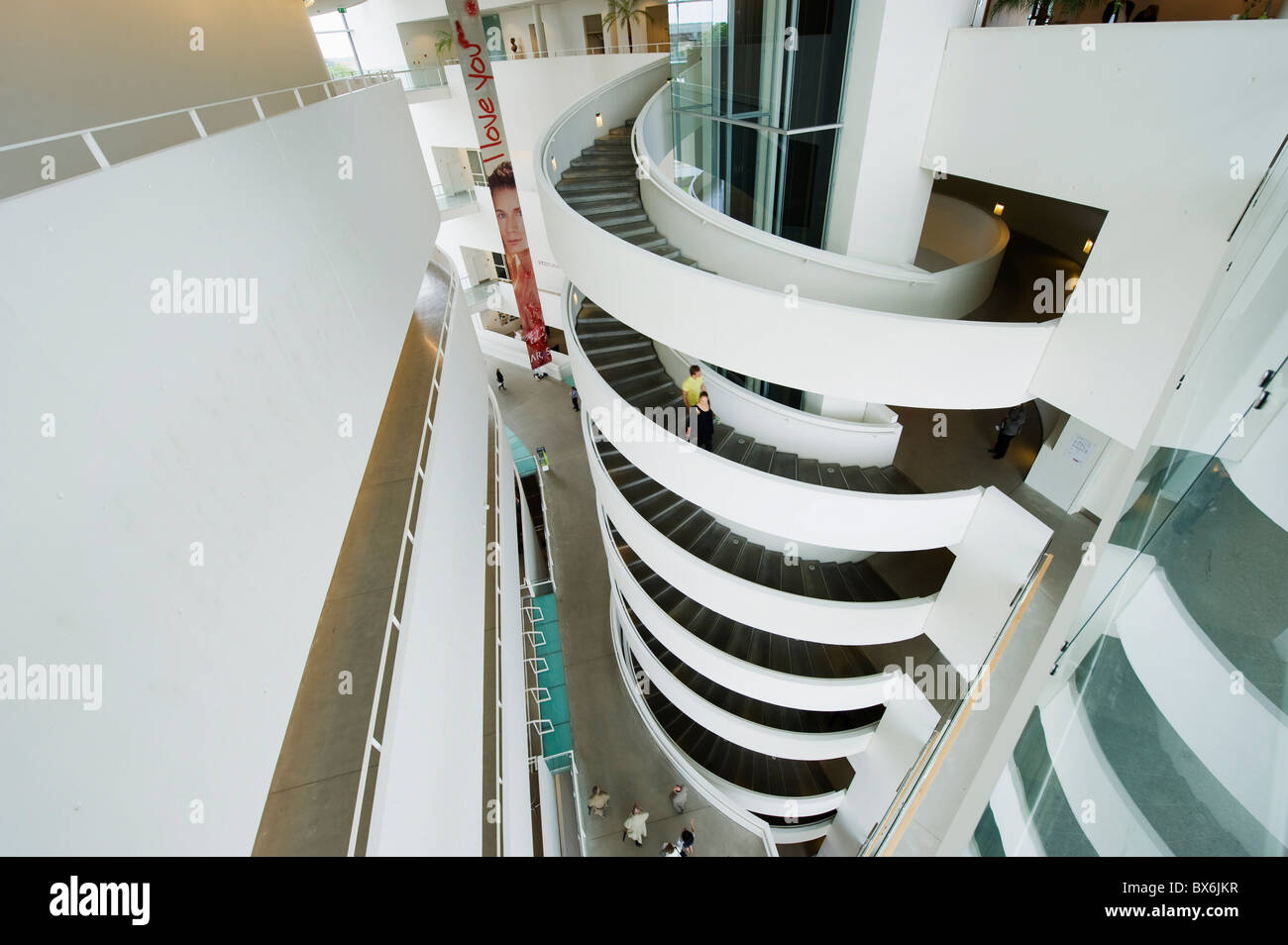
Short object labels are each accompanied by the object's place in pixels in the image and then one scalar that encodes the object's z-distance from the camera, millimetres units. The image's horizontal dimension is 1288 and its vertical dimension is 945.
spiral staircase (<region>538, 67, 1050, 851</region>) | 6406
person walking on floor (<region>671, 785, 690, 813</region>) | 11812
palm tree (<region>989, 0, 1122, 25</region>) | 5893
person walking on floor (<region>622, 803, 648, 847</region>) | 11148
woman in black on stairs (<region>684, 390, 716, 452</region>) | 7457
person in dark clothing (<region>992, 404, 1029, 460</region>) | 8508
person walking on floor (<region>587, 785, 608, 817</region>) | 11578
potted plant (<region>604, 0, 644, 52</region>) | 16188
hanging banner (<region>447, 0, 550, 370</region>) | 15695
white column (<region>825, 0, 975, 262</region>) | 5551
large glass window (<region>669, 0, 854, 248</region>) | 6199
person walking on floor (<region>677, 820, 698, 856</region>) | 10859
